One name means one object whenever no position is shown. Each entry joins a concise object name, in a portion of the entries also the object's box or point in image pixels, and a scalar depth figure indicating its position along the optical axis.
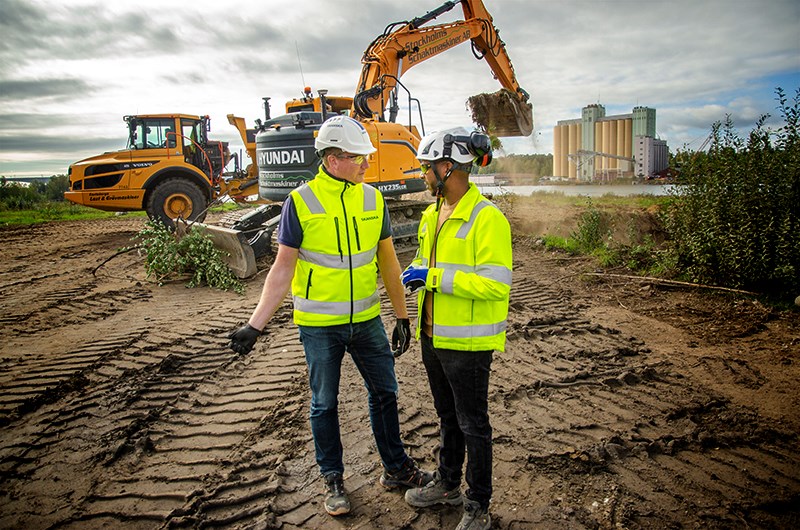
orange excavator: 8.65
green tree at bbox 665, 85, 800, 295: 6.15
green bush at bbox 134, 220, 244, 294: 8.43
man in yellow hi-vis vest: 2.95
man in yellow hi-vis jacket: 2.61
